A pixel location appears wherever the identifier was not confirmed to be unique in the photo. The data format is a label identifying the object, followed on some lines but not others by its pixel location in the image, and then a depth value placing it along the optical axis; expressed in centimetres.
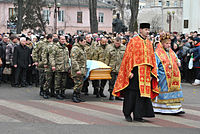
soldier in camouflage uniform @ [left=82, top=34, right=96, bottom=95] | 1398
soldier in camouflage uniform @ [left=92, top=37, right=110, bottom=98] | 1369
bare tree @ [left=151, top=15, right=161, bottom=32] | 7740
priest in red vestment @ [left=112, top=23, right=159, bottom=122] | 919
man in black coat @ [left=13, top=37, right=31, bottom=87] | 1634
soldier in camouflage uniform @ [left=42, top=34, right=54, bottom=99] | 1292
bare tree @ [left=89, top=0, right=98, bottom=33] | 3020
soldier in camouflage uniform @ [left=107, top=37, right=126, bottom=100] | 1303
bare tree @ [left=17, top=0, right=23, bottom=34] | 3088
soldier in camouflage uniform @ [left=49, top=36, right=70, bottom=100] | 1274
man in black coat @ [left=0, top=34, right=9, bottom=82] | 1675
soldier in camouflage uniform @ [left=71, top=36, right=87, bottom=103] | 1214
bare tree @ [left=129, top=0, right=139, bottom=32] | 3222
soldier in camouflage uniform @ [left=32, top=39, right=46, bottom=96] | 1434
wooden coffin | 1248
